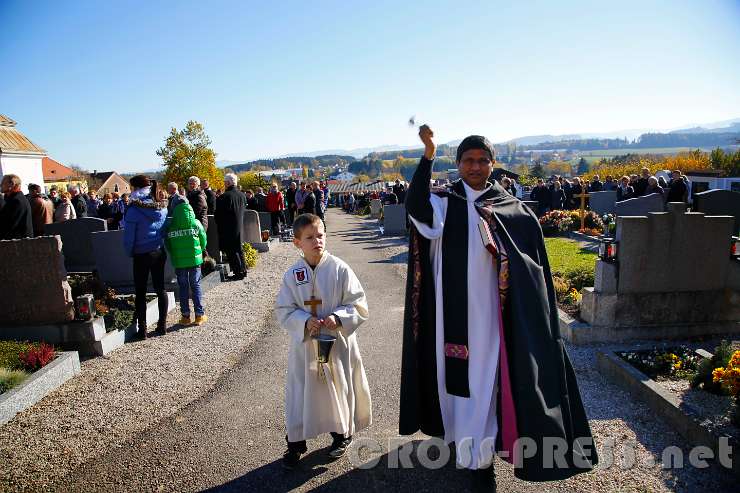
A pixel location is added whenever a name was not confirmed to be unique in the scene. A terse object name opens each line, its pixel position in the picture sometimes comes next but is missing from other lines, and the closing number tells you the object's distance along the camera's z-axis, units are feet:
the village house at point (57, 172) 241.55
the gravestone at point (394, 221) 61.46
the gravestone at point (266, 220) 57.62
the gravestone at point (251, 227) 47.26
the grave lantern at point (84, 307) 20.17
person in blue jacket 21.63
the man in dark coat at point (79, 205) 55.57
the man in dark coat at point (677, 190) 42.01
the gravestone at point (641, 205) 42.47
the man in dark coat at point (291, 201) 60.06
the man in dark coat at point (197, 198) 31.30
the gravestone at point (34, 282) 19.58
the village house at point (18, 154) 103.19
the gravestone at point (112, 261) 33.37
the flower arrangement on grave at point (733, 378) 12.13
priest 10.25
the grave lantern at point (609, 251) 19.34
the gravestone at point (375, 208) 90.56
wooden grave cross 48.93
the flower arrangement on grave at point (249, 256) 39.73
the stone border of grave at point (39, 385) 15.25
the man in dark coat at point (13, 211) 22.72
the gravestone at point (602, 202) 60.49
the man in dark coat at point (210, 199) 39.96
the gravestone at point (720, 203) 35.65
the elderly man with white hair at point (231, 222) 34.22
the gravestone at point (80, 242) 38.86
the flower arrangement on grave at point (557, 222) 50.57
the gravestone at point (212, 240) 36.83
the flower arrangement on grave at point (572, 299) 23.63
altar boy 11.67
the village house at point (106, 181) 269.44
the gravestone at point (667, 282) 19.12
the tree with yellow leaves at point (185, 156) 156.15
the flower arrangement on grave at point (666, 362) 15.49
